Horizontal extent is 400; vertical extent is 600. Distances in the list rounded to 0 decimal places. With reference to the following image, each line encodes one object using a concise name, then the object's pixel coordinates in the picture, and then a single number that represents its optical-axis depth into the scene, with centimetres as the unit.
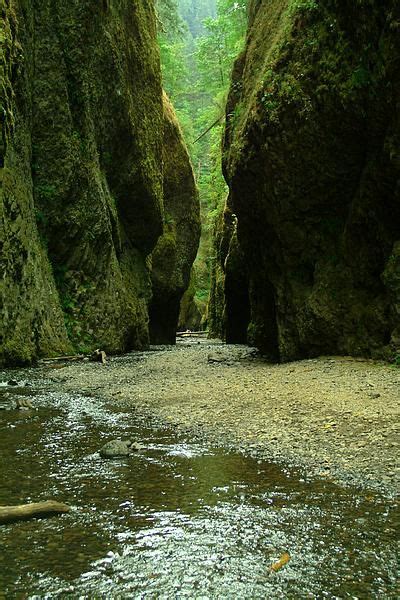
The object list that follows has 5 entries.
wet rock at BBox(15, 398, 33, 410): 611
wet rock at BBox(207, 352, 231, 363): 1267
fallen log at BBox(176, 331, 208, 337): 3733
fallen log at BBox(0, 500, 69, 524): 280
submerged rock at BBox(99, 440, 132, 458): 411
